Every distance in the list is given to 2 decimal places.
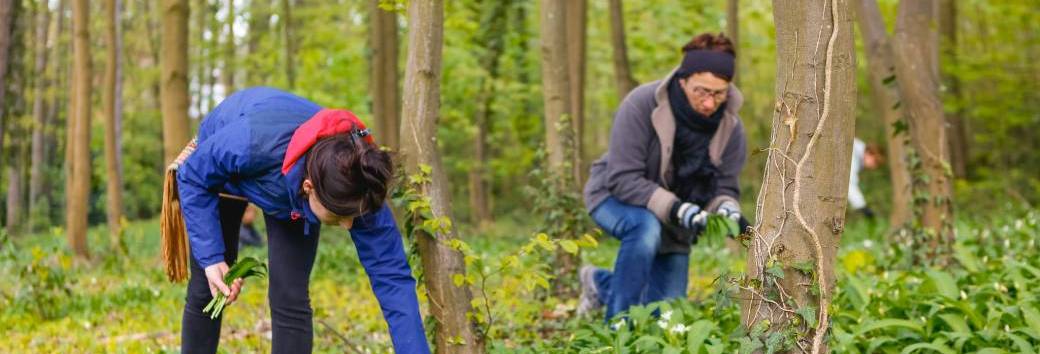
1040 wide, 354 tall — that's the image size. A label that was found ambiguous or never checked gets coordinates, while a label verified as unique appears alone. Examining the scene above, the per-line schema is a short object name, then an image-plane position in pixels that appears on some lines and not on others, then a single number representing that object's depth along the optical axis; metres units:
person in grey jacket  5.51
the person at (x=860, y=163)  14.82
